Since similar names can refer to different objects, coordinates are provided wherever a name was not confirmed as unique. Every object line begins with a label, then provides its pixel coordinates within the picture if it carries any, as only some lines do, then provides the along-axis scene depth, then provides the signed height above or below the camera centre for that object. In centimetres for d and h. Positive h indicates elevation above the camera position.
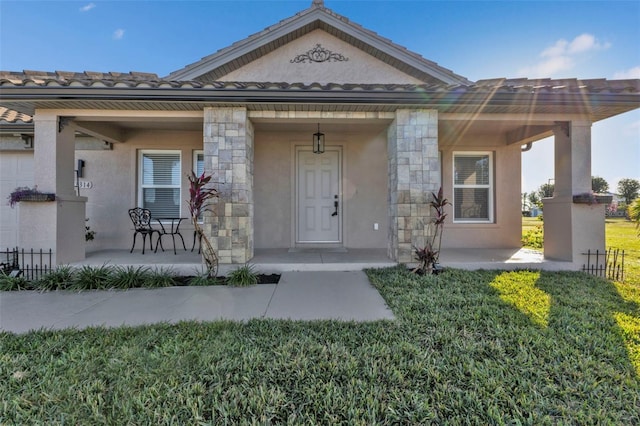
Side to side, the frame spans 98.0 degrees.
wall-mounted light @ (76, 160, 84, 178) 666 +105
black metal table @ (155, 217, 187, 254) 658 -36
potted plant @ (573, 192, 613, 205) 490 +23
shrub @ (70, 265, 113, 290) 425 -104
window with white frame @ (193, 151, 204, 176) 695 +127
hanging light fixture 642 +165
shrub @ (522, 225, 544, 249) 743 -77
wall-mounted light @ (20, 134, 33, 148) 610 +158
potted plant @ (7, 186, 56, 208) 464 +28
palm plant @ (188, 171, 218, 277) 439 +9
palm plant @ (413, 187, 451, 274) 470 -66
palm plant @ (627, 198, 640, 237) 535 +0
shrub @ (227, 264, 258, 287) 442 -106
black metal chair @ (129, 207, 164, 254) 630 -25
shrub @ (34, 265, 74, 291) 421 -106
